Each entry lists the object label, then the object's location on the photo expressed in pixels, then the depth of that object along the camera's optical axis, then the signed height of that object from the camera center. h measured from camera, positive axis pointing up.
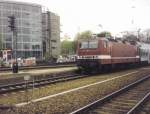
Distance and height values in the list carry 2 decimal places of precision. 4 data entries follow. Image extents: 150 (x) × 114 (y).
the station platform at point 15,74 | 11.83 -1.50
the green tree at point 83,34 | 64.93 +9.53
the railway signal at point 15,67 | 13.28 -0.97
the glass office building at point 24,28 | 43.68 +8.66
